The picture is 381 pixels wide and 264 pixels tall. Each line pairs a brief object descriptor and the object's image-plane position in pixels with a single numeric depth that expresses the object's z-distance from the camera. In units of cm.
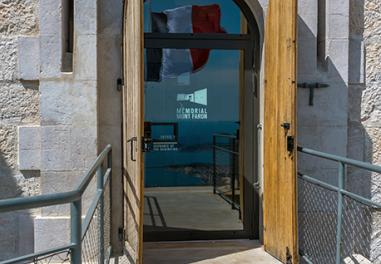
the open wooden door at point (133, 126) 296
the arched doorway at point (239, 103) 306
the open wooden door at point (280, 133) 315
